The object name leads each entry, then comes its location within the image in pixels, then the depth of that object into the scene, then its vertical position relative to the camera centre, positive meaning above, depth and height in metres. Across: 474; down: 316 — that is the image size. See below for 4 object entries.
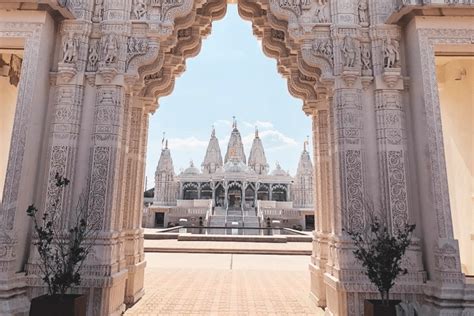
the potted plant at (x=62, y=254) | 3.88 -0.57
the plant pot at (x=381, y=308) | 3.96 -1.15
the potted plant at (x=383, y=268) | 4.02 -0.67
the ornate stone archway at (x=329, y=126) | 4.83 +1.46
